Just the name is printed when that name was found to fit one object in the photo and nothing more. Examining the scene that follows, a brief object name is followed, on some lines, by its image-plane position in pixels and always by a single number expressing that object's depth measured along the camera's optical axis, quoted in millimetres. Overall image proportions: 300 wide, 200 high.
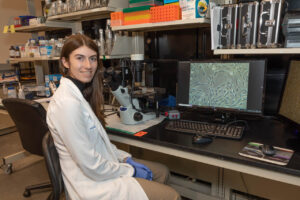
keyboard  1279
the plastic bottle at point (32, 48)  2607
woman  1067
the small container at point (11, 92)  2537
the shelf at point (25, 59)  2407
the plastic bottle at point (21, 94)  2463
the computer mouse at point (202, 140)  1207
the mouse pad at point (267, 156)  999
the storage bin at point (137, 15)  1620
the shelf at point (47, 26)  2379
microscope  1529
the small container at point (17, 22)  2661
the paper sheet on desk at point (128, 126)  1472
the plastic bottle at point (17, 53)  2808
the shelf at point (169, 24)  1403
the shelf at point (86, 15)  1856
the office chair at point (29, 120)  1583
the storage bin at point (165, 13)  1466
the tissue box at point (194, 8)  1382
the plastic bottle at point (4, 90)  2685
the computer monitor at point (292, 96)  1246
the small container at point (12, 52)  2838
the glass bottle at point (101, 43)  2016
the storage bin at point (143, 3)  1615
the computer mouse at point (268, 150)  1047
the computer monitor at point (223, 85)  1358
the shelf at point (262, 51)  1175
